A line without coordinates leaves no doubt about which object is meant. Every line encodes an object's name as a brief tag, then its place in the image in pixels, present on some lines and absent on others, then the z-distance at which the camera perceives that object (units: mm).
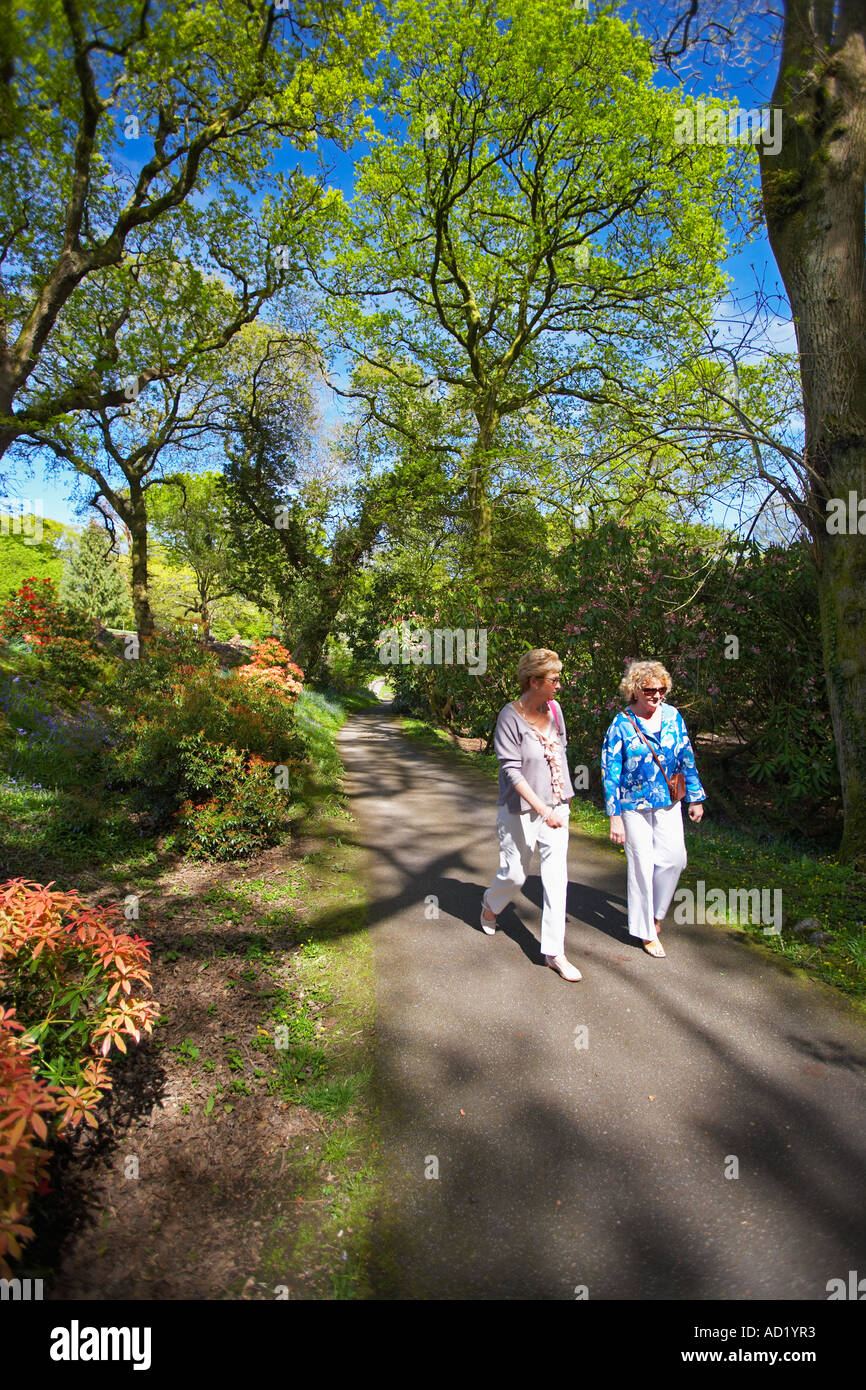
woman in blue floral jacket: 4301
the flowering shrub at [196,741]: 6637
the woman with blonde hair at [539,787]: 4113
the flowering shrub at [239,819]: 6203
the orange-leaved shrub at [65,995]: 2342
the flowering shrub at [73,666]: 12232
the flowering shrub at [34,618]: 12938
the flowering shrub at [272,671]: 10000
